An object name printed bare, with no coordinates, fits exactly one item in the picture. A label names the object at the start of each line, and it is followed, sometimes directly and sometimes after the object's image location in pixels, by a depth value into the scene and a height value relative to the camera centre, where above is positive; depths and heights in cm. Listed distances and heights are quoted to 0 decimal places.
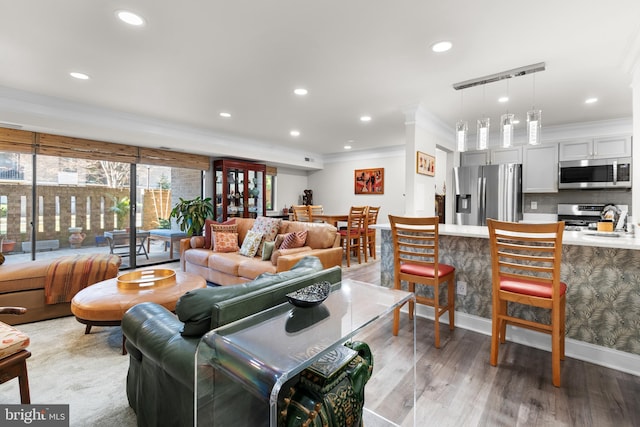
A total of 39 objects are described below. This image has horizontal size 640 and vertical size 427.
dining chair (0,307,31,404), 142 -75
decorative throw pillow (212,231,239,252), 424 -46
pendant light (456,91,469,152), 289 +81
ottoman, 213 -69
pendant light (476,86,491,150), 275 +79
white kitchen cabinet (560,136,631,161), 415 +101
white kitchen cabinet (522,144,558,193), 460 +75
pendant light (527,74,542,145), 253 +79
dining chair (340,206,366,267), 522 -32
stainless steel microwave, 405 +61
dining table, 566 -11
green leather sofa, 112 -56
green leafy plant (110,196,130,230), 488 +3
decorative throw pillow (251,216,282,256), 412 -23
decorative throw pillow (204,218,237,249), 455 -33
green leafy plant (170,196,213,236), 551 -7
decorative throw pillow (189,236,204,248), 456 -49
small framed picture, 386 +71
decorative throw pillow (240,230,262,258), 396 -46
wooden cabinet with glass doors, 586 +49
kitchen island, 199 -61
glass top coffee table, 84 -43
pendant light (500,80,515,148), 263 +79
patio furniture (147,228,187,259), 538 -50
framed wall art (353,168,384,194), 697 +80
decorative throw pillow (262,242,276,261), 370 -51
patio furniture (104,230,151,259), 487 -53
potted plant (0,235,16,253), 383 -47
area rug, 161 -112
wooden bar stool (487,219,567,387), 180 -50
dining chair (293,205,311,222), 620 -4
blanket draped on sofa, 283 -68
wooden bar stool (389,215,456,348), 232 -49
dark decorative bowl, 113 -34
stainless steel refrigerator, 468 +35
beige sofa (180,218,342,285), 341 -61
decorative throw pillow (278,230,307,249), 378 -38
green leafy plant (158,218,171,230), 554 -25
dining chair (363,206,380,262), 567 -44
